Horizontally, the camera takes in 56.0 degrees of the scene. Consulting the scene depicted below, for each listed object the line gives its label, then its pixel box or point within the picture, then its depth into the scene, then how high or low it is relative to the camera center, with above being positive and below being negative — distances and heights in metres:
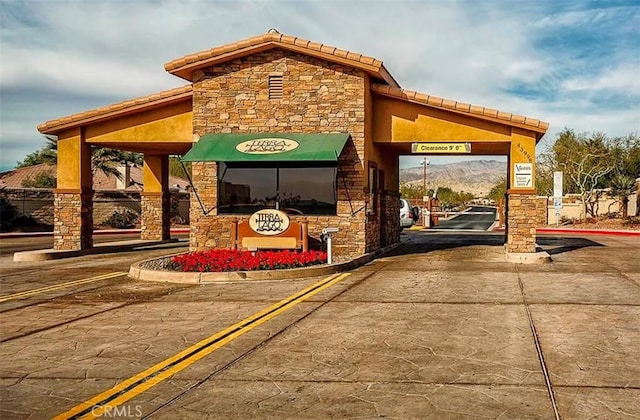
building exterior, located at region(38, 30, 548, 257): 16.92 +2.00
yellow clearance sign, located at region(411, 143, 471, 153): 17.69 +1.55
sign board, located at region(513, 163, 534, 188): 17.07 +0.73
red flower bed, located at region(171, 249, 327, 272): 13.42 -1.43
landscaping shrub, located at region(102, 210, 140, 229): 35.91 -1.27
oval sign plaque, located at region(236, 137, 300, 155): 16.20 +1.44
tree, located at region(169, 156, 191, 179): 77.07 +3.85
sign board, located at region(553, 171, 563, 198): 35.69 +0.90
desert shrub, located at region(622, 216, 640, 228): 35.97 -1.33
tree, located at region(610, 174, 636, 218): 40.34 +0.75
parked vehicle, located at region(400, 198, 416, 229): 34.19 -0.94
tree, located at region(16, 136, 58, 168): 40.28 +3.08
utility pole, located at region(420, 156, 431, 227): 40.25 -1.10
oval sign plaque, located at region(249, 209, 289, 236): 15.96 -0.61
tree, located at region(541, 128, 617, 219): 43.16 +3.11
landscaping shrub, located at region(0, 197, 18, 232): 31.66 -0.83
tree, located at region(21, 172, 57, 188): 50.34 +1.41
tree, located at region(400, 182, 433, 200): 83.11 +0.91
